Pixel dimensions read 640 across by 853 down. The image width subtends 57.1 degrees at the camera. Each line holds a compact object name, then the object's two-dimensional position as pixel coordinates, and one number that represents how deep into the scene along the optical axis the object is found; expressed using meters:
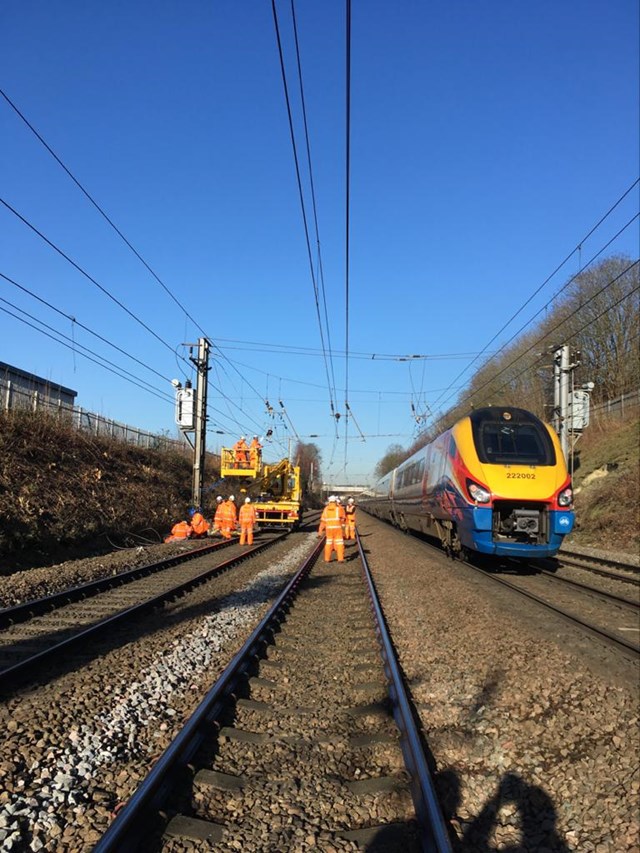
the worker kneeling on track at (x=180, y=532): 22.03
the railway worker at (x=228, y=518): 23.11
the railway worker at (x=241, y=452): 26.36
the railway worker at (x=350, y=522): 19.65
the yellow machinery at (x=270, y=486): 26.39
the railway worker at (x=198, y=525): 22.70
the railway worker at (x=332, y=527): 15.05
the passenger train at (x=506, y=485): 12.05
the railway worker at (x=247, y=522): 20.33
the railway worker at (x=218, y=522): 23.66
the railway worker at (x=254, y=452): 26.34
